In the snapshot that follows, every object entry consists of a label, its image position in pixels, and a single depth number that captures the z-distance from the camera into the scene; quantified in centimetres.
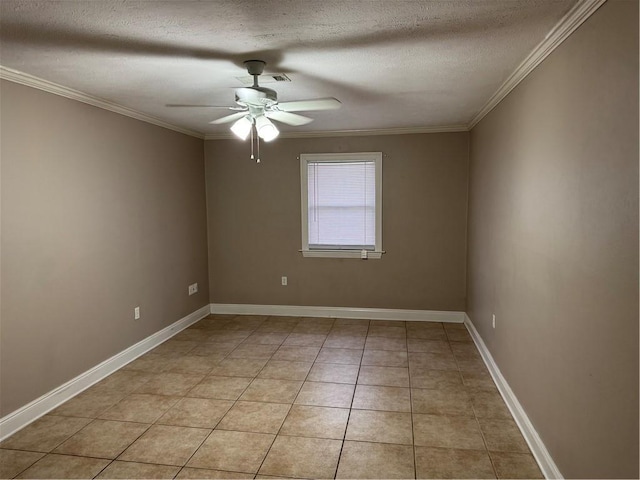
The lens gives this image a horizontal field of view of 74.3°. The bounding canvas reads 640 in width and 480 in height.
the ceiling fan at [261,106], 265
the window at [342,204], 515
